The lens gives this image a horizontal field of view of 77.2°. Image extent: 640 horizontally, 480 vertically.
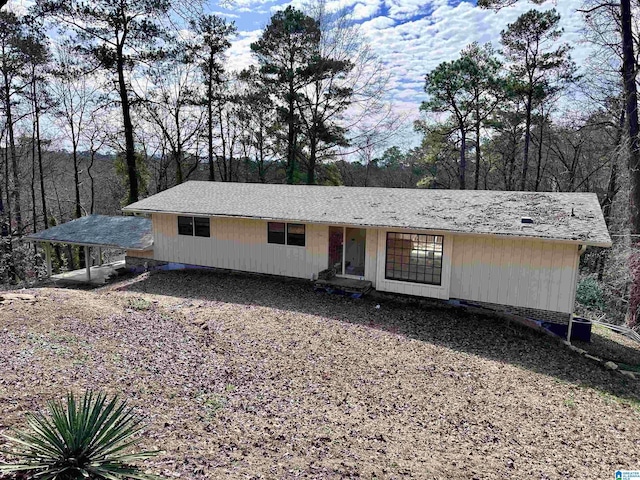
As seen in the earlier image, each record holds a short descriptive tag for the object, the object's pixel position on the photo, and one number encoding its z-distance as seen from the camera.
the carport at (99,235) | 15.11
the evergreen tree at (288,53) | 22.67
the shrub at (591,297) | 15.77
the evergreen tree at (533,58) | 20.02
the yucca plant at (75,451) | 3.40
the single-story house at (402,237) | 9.97
